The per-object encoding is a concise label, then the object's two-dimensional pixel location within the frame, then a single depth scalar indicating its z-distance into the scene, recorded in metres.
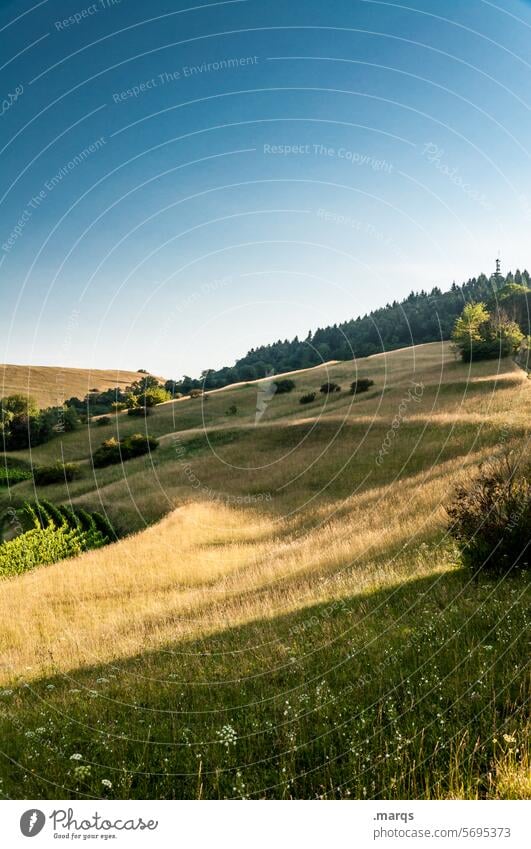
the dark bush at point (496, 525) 8.93
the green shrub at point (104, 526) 28.75
